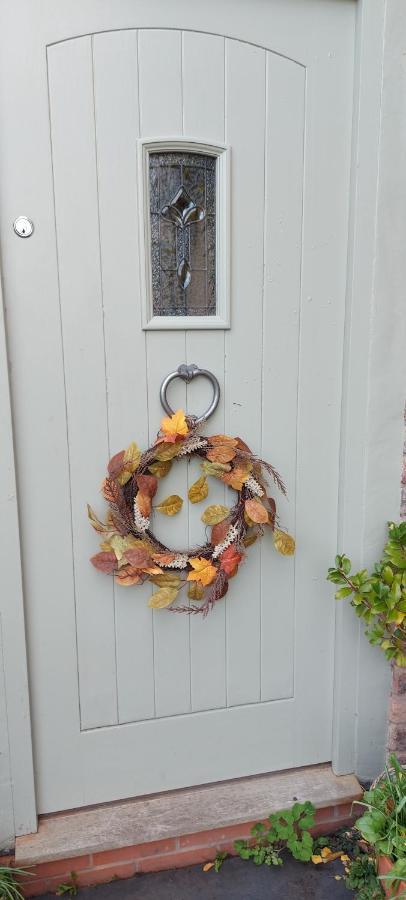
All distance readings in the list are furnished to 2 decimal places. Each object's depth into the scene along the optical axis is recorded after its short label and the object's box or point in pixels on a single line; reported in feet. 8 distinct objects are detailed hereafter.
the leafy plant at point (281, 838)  5.36
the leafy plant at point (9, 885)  4.79
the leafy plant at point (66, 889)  5.13
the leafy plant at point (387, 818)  4.56
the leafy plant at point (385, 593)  5.24
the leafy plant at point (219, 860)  5.42
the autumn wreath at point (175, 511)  5.08
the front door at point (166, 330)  4.73
